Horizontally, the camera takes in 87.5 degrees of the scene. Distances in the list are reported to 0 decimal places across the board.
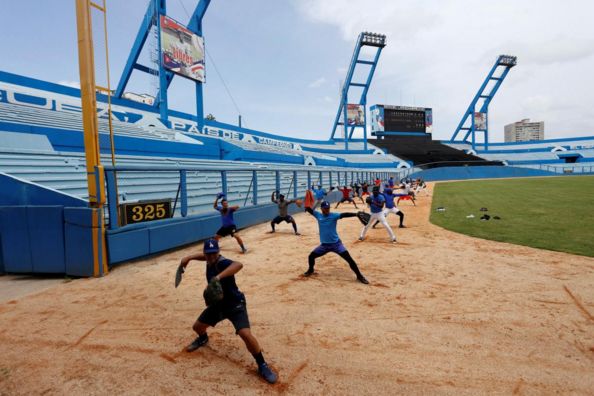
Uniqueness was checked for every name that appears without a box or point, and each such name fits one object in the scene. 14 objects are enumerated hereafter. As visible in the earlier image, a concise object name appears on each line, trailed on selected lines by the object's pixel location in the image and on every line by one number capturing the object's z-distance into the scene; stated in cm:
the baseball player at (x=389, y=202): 1213
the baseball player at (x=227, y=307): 345
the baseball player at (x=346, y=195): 1967
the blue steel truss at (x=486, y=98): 8094
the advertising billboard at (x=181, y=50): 2616
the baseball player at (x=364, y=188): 2560
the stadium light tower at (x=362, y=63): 6456
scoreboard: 7769
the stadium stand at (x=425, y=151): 6694
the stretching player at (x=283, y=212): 1169
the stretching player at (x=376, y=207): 1024
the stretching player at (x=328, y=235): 658
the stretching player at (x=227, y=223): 905
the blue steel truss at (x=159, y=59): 2597
